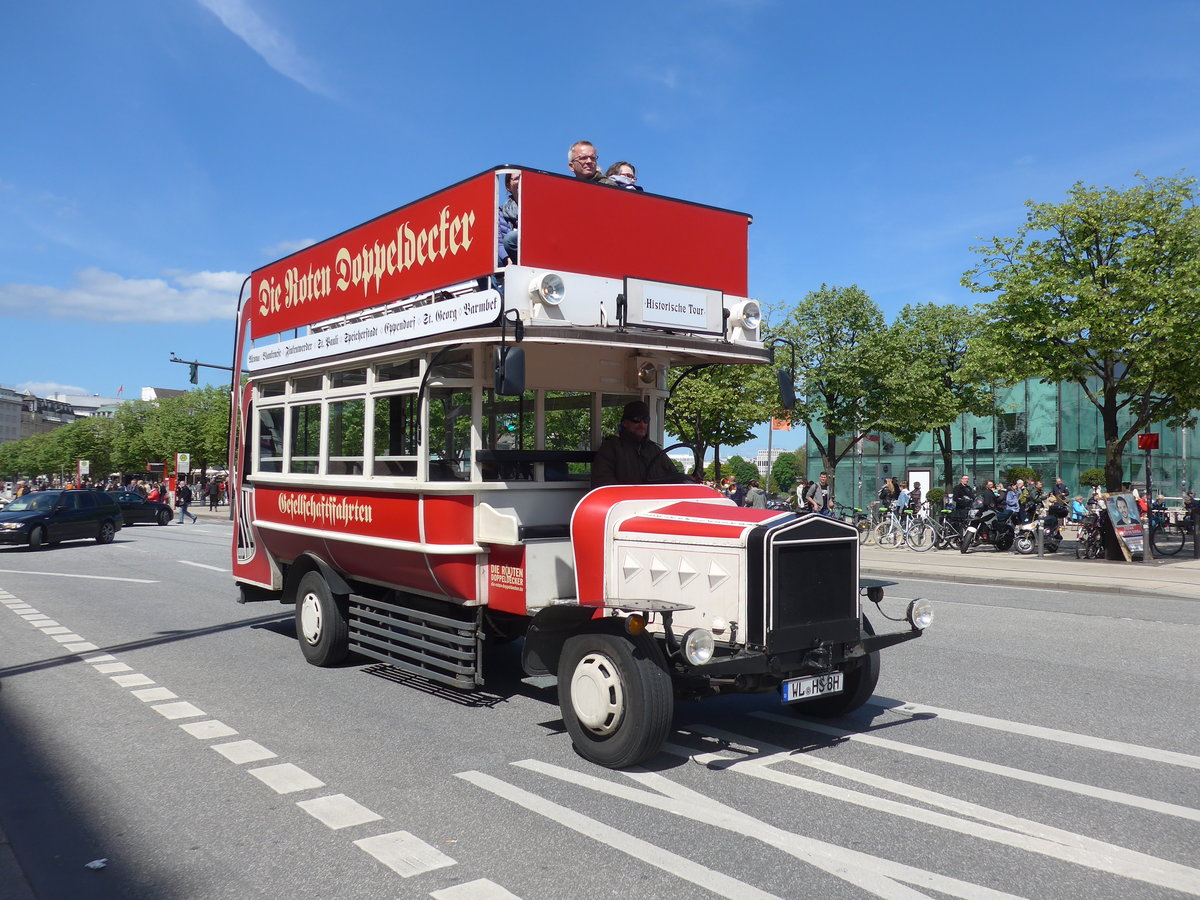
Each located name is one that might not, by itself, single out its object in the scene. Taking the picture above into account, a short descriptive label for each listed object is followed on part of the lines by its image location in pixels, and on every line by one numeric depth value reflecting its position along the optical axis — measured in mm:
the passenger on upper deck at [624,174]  7176
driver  6691
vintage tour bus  5492
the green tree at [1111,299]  18859
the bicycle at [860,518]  25820
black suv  24688
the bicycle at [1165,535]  22352
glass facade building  46531
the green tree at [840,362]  32406
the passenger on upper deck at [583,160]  7375
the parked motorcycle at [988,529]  22609
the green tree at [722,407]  34312
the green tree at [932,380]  33000
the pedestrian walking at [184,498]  41031
